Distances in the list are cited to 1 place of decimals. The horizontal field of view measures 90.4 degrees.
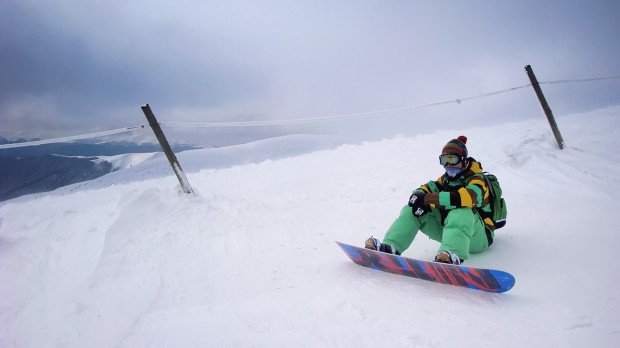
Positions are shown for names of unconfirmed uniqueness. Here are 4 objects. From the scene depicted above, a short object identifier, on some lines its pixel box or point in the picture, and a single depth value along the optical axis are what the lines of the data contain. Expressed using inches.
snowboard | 102.7
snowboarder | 124.6
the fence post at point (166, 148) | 264.8
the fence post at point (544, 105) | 382.3
